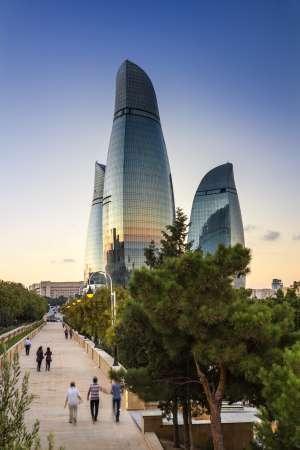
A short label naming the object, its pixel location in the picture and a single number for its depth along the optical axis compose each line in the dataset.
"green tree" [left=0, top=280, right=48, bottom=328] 66.50
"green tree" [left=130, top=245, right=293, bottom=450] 10.67
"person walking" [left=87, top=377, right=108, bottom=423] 16.55
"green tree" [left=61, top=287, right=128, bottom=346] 40.30
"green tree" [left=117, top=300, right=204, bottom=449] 12.17
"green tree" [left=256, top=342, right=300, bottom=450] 8.62
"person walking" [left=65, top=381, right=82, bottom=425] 15.94
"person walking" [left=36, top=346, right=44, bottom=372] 28.44
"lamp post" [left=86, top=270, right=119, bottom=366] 25.70
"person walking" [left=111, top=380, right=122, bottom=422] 16.47
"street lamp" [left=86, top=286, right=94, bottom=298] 27.33
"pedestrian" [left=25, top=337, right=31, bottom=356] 38.41
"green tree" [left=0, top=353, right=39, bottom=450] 6.27
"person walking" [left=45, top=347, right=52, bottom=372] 28.72
